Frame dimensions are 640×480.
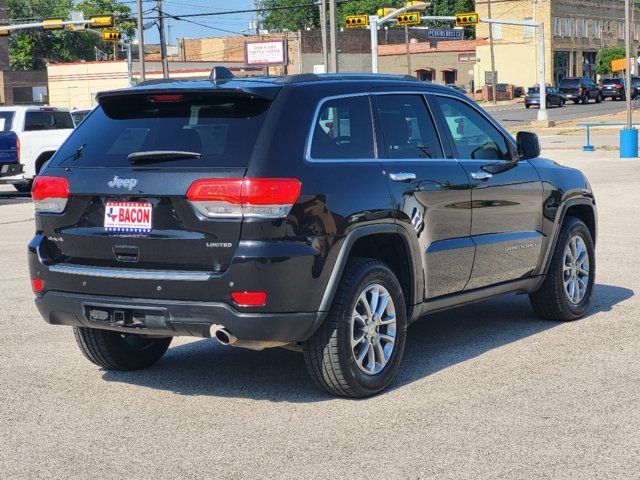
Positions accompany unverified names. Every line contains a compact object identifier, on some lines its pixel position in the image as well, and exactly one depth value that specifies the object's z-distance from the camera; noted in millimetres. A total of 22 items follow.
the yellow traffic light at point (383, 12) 52375
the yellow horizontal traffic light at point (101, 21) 45625
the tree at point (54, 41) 127750
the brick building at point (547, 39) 103812
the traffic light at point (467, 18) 54000
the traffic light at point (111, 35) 52375
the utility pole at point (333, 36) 39594
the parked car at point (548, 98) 78250
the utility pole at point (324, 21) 42100
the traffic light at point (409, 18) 52344
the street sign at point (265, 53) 93875
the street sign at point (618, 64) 43281
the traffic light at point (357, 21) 49250
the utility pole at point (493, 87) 88306
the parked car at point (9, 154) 23766
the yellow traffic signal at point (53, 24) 45688
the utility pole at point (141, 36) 49628
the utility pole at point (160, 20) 66444
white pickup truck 24641
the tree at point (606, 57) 105625
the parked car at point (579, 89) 84438
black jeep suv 5914
